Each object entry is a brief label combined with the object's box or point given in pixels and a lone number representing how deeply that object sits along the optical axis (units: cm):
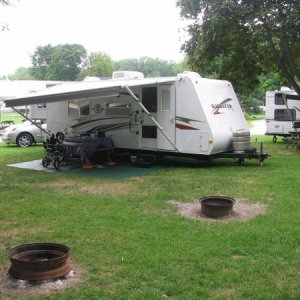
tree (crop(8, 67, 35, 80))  14077
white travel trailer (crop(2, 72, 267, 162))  1175
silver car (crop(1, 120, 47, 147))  1931
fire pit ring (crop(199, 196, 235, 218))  695
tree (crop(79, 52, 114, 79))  8006
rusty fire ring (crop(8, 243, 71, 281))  446
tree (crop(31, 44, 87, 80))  9112
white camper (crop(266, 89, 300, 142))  2111
